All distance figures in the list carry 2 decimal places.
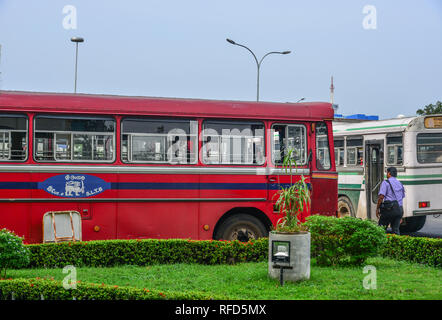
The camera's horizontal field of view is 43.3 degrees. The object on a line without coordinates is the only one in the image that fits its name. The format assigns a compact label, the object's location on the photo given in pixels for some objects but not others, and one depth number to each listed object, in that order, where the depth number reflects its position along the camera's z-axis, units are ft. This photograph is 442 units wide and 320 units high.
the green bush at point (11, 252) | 25.53
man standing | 41.55
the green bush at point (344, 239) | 30.53
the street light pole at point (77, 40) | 103.09
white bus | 49.67
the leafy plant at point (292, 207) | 27.35
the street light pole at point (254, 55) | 98.78
